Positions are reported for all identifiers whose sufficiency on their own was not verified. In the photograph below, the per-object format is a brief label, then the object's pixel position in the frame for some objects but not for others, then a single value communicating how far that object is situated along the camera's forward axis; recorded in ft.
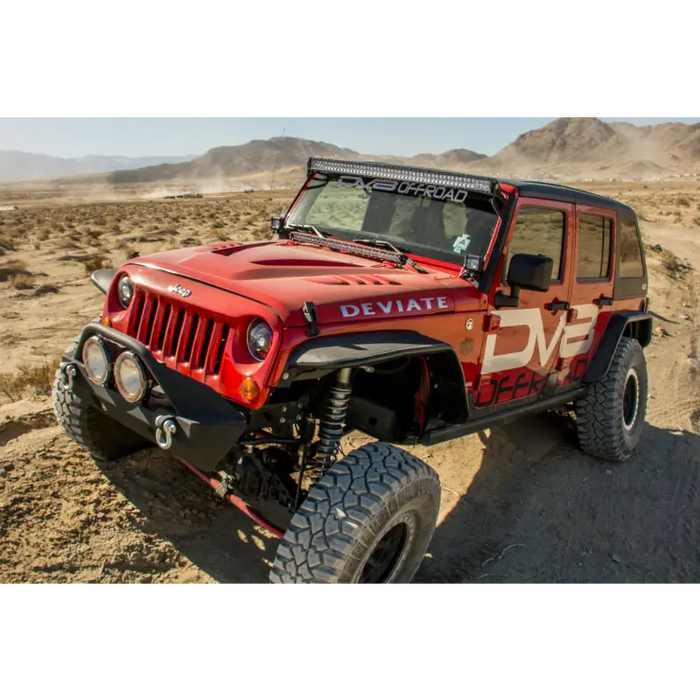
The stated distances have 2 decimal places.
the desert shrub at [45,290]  36.22
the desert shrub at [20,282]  36.96
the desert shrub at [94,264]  43.24
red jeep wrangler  9.35
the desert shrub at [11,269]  39.93
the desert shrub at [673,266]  48.08
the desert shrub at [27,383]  18.24
